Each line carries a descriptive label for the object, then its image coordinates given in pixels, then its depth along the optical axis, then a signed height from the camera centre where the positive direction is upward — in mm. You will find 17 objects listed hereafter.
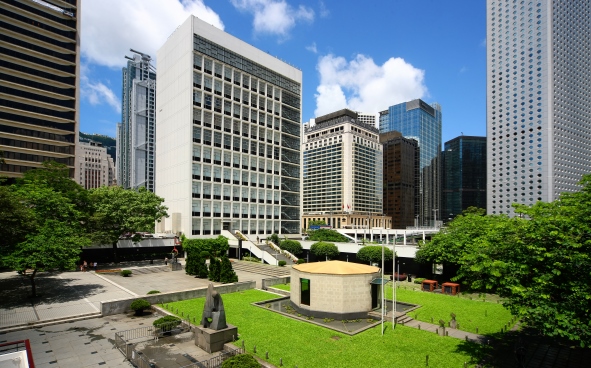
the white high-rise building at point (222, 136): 68125 +11399
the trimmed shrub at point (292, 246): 64000 -10731
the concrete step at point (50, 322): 24197 -10125
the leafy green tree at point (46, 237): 29453 -4673
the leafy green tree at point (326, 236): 69750 -9662
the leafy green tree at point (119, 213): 49438 -3789
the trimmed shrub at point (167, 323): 23359 -9246
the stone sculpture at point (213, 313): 21797 -8000
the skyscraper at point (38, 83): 73625 +23582
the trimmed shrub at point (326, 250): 57031 -10060
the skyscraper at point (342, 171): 169000 +9475
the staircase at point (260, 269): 50281 -12333
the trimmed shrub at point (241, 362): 16250 -8315
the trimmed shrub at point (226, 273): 38938 -9613
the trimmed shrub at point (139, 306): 27828 -9543
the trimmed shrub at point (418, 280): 44538 -11792
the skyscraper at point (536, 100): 143875 +39943
